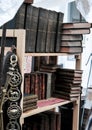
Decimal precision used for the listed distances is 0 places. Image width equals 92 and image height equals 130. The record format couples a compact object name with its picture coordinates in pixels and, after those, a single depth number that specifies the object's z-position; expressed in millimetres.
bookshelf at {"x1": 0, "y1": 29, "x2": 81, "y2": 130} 1499
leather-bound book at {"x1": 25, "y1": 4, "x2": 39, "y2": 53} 1680
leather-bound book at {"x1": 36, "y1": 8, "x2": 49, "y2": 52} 1787
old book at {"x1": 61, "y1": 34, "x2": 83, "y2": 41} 2045
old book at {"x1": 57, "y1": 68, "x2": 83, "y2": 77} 2121
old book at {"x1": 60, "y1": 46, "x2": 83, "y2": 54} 2045
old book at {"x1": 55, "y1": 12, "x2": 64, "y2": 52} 1986
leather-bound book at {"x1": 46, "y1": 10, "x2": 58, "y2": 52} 1891
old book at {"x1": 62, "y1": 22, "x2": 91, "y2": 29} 2047
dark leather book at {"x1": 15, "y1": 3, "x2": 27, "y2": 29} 1604
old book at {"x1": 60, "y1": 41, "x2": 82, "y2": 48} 2032
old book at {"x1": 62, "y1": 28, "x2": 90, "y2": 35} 2049
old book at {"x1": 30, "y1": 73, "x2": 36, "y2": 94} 1921
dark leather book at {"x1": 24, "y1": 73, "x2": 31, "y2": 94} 1882
